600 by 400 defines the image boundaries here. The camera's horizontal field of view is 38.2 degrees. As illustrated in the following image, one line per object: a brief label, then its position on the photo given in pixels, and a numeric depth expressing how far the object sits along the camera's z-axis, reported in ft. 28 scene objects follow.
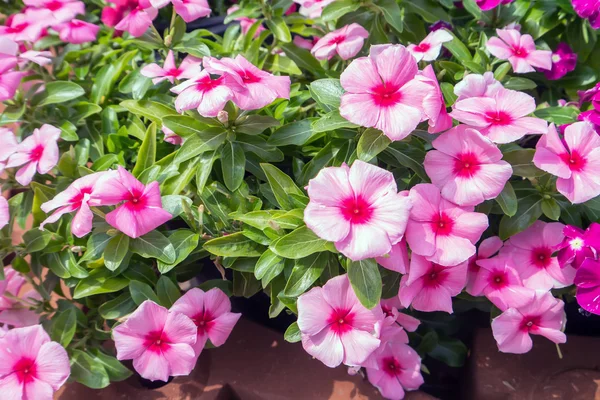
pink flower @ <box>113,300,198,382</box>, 1.49
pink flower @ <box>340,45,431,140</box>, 1.39
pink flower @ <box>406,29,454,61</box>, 1.66
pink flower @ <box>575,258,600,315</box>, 1.49
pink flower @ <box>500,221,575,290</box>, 1.57
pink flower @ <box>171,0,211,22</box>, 1.74
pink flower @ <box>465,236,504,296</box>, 1.57
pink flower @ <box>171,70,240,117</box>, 1.44
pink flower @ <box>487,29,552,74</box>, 1.72
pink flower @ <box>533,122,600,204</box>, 1.45
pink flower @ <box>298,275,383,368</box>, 1.43
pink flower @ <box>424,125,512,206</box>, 1.42
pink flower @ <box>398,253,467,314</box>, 1.48
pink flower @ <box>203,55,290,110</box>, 1.46
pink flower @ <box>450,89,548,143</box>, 1.43
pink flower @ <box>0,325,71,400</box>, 1.49
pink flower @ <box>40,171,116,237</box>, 1.44
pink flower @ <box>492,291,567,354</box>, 1.55
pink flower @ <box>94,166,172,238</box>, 1.45
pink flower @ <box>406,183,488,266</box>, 1.39
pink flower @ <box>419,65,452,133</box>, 1.38
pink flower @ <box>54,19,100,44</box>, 1.94
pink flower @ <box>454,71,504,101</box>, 1.51
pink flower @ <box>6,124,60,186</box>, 1.63
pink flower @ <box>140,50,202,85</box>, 1.72
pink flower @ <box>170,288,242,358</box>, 1.54
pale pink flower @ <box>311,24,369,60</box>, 1.74
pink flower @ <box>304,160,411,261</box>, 1.32
